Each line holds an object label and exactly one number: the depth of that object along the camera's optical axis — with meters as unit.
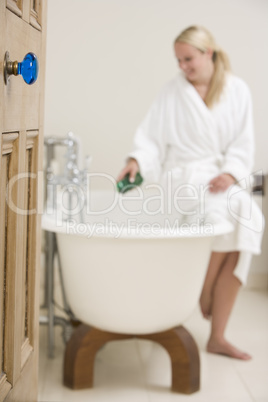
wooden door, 2.29
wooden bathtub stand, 3.44
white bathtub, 3.27
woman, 3.89
